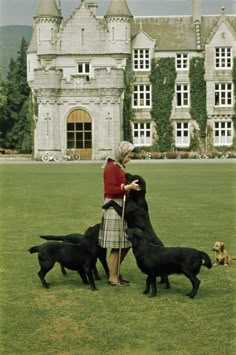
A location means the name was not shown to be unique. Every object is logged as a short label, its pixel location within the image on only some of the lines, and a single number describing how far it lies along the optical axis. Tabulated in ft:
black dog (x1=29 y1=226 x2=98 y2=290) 33.40
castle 190.39
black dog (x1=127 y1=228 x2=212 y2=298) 31.42
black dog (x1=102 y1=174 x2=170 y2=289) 33.96
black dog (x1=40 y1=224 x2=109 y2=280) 35.22
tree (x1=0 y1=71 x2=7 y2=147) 243.60
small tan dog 38.37
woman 33.60
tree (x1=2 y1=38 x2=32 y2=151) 252.83
